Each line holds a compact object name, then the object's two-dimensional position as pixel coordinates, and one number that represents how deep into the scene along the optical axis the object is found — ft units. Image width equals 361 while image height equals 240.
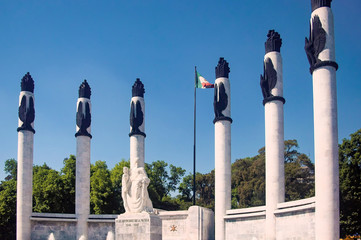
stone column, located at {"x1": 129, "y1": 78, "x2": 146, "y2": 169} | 138.00
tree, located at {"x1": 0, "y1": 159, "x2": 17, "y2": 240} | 152.15
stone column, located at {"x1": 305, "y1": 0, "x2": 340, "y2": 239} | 85.56
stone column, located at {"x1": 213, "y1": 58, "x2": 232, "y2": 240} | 118.01
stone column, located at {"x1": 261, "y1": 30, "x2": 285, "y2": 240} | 105.19
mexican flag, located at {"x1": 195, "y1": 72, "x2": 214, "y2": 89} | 128.47
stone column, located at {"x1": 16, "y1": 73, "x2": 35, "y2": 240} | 129.39
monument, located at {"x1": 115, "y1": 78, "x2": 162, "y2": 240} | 80.33
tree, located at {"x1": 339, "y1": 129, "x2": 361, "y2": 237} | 117.91
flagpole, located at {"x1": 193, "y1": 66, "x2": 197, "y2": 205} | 127.34
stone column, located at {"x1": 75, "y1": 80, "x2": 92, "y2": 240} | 133.59
